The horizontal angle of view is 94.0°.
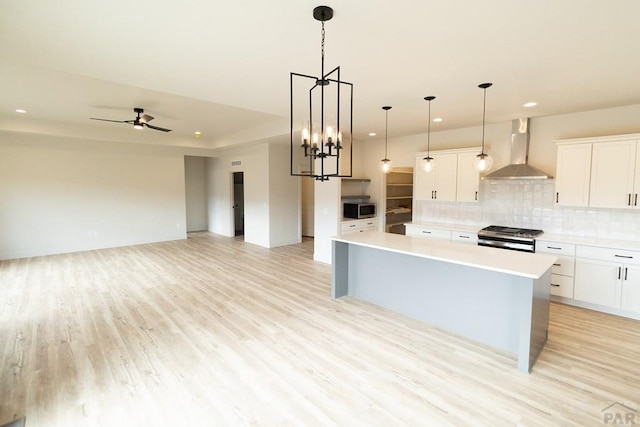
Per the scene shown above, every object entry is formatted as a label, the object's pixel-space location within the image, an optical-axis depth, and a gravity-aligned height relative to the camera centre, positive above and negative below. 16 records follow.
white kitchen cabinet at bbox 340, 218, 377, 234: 6.22 -0.76
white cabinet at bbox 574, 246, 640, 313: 3.62 -1.10
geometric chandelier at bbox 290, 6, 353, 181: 2.50 +1.19
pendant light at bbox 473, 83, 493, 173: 3.67 +0.36
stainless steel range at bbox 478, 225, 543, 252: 4.28 -0.71
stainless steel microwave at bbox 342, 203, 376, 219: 6.28 -0.43
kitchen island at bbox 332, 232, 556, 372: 2.71 -1.08
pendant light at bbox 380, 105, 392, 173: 4.31 +1.17
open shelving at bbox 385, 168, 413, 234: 7.30 -0.23
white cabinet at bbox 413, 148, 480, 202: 5.21 +0.22
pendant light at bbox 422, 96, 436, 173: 3.79 +0.38
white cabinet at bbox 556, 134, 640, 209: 3.81 +0.24
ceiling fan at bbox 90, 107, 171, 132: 4.95 +1.19
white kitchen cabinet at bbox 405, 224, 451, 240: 5.34 -0.78
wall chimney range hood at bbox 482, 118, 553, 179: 4.64 +0.59
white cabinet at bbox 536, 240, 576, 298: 4.02 -1.06
